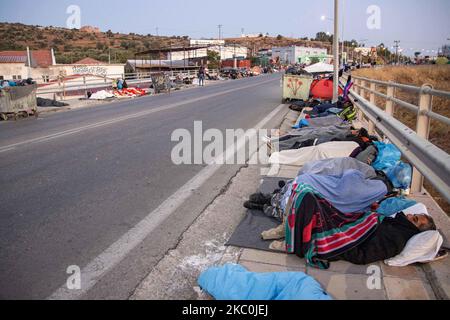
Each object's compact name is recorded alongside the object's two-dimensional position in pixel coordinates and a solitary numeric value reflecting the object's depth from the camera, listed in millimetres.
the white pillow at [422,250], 3336
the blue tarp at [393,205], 3911
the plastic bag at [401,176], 4843
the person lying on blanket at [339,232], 3438
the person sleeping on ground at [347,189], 3887
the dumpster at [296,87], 18444
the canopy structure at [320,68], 27219
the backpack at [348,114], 10424
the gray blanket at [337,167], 4598
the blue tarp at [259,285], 2827
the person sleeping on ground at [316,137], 6812
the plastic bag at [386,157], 5246
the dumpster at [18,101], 15922
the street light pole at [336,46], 15742
